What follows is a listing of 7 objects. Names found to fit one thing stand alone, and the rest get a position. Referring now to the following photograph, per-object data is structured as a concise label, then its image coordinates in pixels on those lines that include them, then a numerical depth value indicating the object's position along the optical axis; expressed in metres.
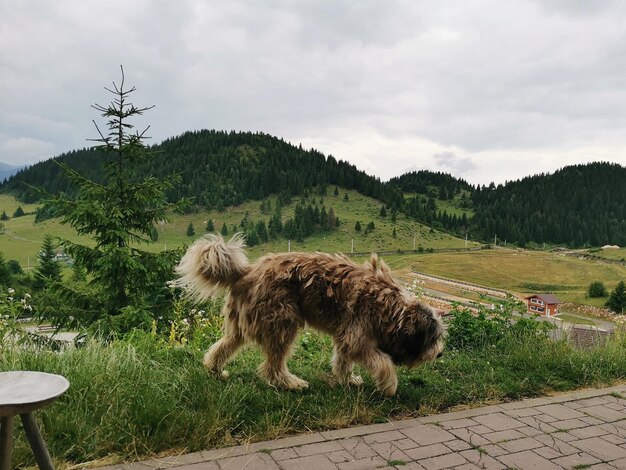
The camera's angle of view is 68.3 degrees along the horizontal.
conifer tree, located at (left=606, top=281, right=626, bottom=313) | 67.75
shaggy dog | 4.54
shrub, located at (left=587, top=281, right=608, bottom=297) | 79.50
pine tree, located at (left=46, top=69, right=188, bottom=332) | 10.38
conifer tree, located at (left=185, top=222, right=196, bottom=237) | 117.16
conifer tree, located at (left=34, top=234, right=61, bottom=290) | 35.19
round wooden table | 2.29
